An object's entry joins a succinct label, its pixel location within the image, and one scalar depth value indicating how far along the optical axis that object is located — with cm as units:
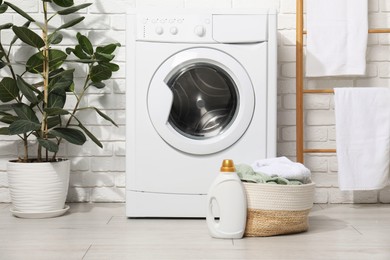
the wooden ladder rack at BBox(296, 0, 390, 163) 273
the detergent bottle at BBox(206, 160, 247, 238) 199
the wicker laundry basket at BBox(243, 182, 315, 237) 202
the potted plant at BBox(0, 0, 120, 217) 241
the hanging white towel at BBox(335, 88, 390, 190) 266
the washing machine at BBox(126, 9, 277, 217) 239
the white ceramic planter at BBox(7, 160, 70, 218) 241
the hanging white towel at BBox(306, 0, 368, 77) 271
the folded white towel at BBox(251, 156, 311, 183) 207
